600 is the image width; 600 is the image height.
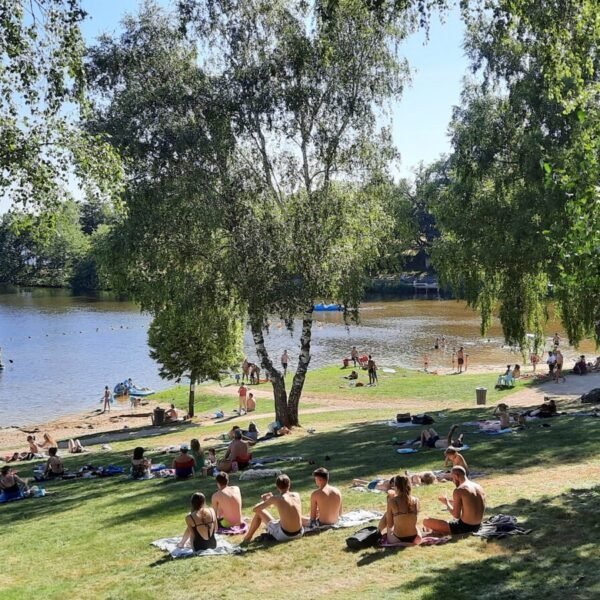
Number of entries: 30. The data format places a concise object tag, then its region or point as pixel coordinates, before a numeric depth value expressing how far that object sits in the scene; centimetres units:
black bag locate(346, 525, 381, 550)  1009
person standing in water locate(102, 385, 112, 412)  3897
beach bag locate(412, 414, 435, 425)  2214
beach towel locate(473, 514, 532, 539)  1011
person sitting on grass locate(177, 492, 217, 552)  1068
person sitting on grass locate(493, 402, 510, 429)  1942
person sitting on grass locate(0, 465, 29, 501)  1697
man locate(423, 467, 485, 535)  1021
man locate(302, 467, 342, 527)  1126
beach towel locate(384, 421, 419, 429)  2230
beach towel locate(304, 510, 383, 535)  1118
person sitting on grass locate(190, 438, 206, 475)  1773
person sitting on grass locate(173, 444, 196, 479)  1688
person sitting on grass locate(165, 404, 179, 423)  3284
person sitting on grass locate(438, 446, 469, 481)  1291
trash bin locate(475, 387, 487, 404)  2738
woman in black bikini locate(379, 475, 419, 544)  1003
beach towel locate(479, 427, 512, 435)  1902
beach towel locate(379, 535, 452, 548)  1002
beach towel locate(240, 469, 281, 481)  1598
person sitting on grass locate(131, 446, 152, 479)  1775
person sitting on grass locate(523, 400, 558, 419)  2100
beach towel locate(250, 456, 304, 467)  1781
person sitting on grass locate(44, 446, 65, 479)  1959
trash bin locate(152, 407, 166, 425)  3241
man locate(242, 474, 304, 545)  1083
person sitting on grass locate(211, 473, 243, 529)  1177
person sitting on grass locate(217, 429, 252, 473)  1692
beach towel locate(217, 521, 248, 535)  1155
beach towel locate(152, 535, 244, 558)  1059
